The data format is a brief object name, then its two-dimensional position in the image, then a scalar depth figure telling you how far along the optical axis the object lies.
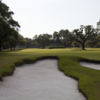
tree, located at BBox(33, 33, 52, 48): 144.50
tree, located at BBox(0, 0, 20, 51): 41.48
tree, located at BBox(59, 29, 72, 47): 77.00
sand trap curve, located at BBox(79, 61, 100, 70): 21.30
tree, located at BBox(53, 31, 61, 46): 160.35
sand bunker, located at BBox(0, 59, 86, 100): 9.14
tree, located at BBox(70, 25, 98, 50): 74.06
